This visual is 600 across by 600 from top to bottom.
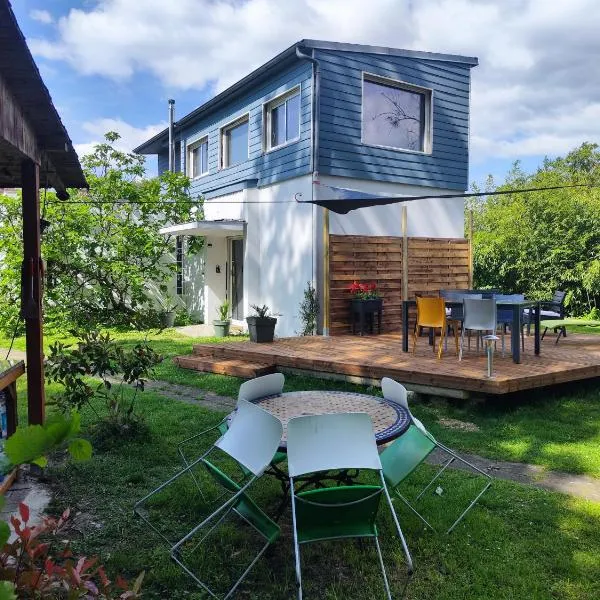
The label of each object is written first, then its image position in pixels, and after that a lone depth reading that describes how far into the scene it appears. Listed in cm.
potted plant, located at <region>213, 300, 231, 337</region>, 1120
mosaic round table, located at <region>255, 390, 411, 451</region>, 290
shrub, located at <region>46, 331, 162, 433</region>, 447
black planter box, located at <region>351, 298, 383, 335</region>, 944
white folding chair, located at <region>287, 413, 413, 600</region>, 245
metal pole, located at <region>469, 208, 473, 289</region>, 1117
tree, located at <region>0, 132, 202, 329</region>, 1182
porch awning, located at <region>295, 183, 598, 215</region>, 747
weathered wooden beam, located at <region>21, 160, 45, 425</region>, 375
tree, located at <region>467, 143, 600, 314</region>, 1357
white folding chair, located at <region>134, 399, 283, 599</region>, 253
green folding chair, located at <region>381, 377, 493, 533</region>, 293
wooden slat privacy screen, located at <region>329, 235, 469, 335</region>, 954
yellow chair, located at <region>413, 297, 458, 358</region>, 684
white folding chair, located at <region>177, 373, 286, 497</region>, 339
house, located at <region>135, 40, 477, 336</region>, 960
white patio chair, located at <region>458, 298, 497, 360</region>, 628
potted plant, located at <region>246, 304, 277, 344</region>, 859
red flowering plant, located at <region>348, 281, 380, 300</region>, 950
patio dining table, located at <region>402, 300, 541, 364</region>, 628
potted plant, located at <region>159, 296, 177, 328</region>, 1305
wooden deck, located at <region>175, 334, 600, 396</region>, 578
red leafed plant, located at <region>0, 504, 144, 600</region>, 130
